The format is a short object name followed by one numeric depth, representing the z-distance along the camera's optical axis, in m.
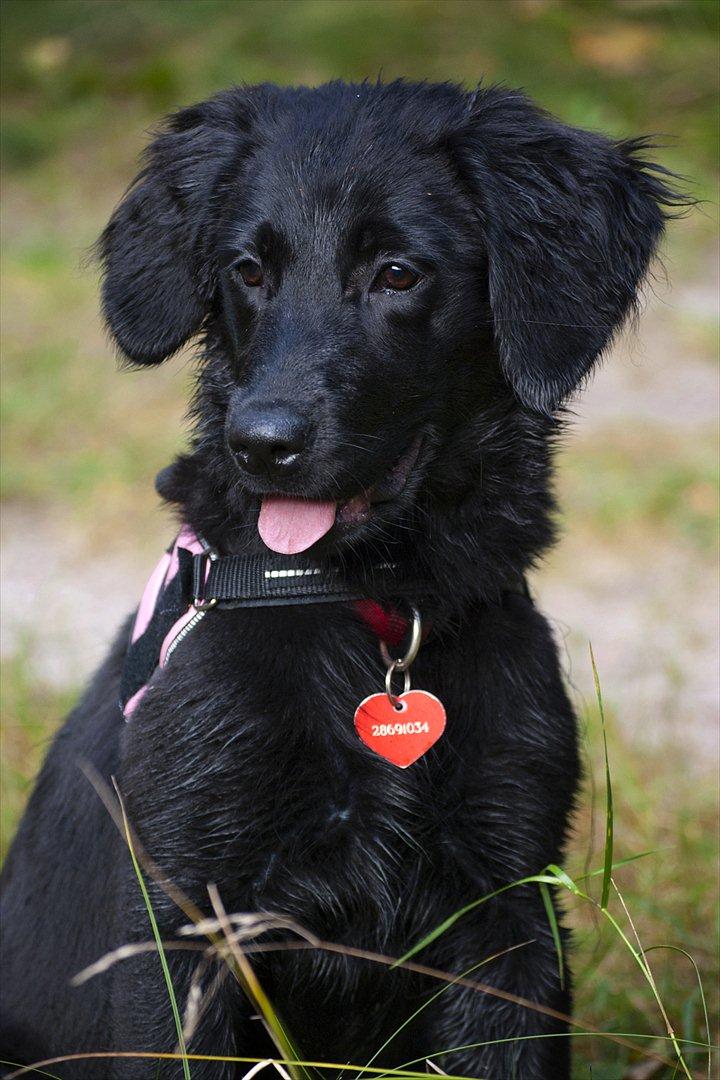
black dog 4.68
